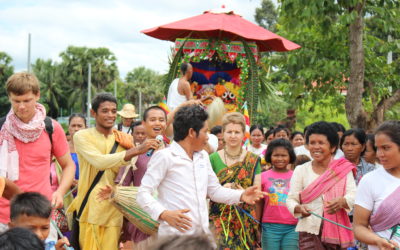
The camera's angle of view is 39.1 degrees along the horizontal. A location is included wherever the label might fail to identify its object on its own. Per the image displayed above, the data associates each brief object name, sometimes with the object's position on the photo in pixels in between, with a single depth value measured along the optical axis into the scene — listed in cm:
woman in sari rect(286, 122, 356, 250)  544
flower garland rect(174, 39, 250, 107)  1175
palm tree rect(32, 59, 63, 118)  7050
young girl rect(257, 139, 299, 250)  626
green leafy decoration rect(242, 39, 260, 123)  1156
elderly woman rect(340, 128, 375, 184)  659
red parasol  1107
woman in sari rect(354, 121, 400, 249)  393
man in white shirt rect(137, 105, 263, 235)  443
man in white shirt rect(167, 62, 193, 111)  1012
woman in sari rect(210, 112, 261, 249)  584
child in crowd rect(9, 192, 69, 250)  392
